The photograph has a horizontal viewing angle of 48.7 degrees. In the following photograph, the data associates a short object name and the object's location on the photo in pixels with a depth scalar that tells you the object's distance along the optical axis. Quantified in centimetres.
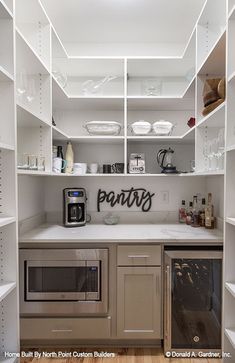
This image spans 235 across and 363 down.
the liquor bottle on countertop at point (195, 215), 244
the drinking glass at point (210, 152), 189
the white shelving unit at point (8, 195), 127
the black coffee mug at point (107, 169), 249
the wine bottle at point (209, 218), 233
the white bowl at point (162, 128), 231
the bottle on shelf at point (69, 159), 239
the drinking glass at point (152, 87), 250
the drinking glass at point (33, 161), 183
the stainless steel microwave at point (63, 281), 188
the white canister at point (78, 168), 240
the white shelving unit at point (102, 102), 135
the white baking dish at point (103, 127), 230
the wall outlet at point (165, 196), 265
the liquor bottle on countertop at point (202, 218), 242
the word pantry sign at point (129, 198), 266
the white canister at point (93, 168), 251
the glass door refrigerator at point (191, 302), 186
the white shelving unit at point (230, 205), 136
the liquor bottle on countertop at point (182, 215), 255
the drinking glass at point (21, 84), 162
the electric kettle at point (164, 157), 251
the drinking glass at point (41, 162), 193
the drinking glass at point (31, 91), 184
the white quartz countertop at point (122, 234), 188
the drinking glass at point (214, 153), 180
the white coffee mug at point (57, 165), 212
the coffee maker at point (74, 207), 233
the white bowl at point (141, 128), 231
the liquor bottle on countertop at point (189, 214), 249
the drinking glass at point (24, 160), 177
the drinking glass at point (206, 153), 197
